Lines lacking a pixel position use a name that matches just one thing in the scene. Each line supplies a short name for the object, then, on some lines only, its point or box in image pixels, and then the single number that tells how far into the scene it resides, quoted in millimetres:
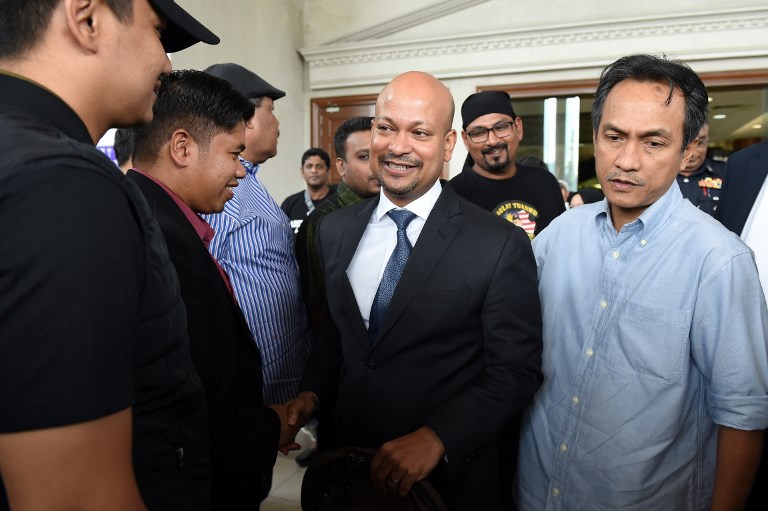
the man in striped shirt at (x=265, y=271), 1926
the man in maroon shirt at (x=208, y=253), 1166
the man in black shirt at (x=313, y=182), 5348
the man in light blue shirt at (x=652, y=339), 1162
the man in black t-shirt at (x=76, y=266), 547
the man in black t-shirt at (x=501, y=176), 2793
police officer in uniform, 3342
